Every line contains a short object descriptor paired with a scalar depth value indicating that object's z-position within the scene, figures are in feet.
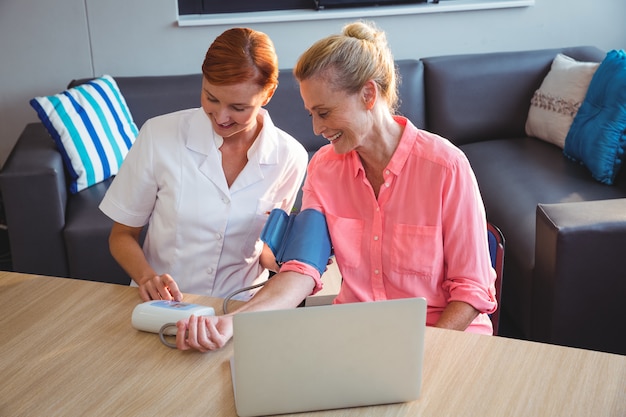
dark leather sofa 7.29
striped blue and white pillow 9.64
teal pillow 9.27
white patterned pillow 10.28
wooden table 3.94
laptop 3.70
